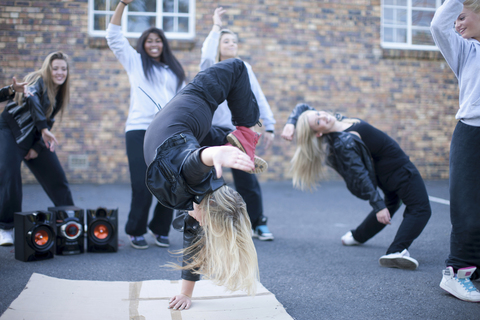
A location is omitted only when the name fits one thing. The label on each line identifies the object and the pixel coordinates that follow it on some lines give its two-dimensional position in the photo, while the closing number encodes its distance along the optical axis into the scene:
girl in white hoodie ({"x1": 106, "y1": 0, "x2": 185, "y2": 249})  3.61
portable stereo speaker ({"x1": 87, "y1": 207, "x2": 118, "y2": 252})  3.49
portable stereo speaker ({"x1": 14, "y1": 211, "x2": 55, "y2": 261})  3.16
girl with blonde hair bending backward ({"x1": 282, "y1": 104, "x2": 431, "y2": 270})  3.20
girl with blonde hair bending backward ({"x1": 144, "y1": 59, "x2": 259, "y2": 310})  1.75
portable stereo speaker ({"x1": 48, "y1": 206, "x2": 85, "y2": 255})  3.41
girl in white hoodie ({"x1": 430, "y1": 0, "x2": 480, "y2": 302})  2.44
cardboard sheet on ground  2.25
